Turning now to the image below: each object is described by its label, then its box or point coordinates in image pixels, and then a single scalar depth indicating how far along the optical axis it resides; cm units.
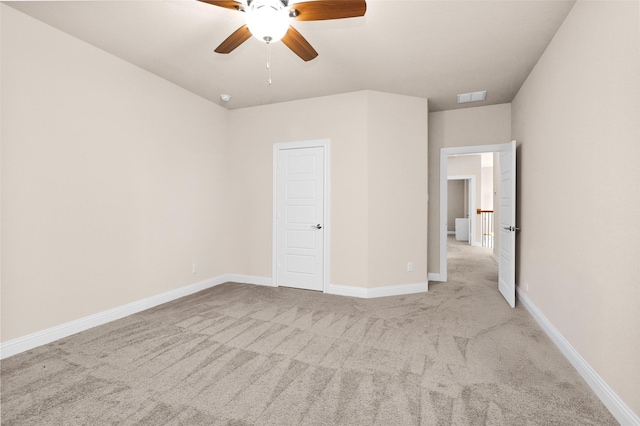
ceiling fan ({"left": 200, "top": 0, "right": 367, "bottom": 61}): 180
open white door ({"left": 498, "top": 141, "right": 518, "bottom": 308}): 362
